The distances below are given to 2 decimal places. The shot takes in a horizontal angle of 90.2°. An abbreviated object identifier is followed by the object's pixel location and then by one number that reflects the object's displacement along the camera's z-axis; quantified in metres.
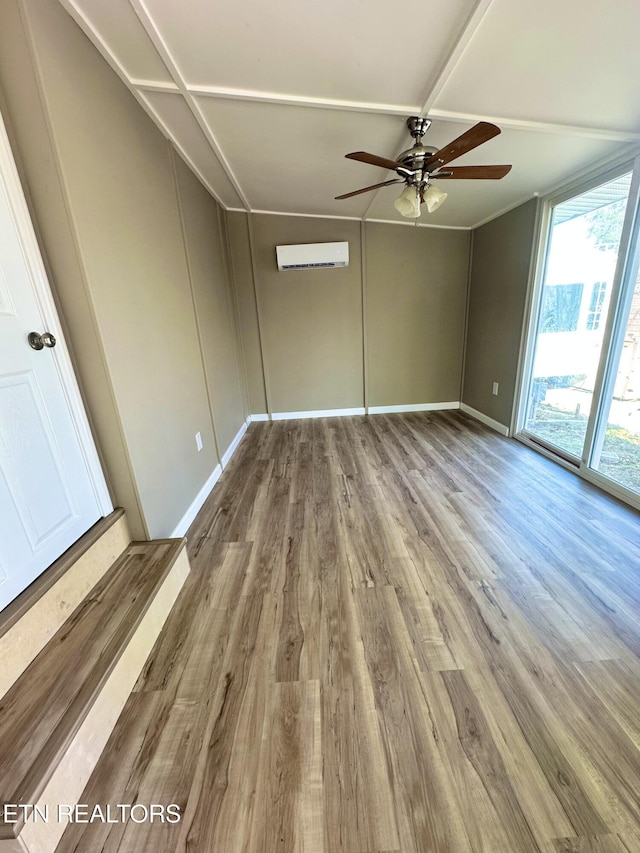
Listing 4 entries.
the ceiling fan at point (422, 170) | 1.75
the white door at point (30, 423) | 1.14
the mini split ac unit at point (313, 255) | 3.75
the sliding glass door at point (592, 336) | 2.21
